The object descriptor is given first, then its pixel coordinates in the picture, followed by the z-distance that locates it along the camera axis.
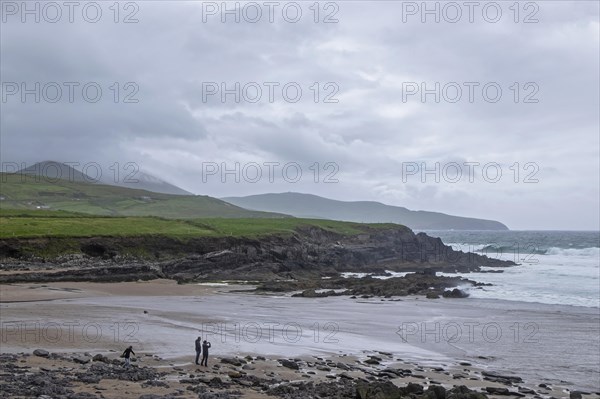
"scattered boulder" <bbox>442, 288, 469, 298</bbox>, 60.62
